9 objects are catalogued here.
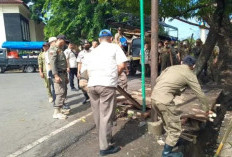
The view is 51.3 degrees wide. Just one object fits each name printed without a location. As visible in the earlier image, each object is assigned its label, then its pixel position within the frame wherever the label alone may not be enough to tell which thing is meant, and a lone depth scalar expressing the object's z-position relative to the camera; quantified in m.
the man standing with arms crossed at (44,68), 6.82
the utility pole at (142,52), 4.35
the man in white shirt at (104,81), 3.43
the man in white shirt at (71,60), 7.94
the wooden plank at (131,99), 4.38
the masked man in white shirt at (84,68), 3.95
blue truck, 17.45
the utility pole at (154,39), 3.97
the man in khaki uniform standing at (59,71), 5.04
